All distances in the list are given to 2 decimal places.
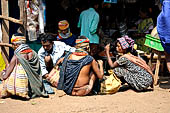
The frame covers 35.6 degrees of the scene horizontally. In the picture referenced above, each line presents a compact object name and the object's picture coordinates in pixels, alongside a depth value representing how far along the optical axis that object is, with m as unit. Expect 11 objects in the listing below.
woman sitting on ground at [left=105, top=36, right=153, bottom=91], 5.61
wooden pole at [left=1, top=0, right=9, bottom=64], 6.10
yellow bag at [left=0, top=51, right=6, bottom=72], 6.07
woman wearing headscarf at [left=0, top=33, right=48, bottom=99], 4.79
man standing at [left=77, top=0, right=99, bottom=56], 7.23
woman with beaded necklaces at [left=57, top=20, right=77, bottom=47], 6.79
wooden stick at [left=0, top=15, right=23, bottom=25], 5.80
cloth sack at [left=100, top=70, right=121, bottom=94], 5.50
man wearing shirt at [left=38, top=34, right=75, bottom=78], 5.75
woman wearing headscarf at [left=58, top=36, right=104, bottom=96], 5.18
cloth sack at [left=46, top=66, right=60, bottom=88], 5.66
